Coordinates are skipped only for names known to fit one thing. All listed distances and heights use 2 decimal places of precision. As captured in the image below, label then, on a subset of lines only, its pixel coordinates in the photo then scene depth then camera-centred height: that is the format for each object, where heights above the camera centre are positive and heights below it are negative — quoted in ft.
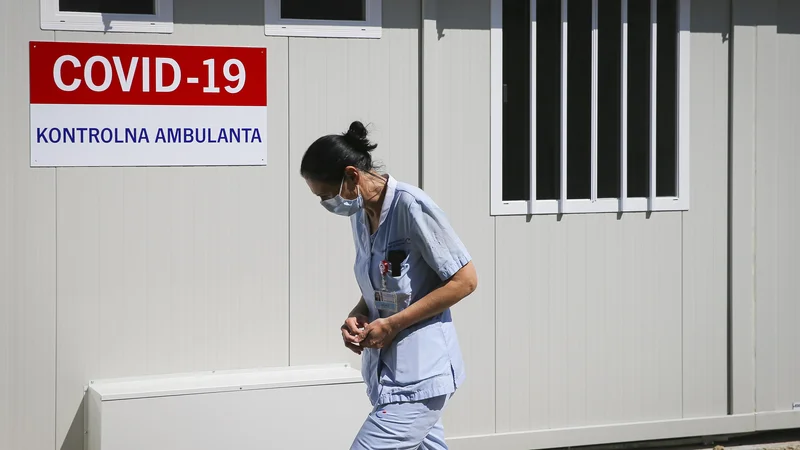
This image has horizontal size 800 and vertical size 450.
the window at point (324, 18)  40.09 +3.35
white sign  37.63 +1.62
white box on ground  36.42 -3.74
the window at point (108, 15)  37.45 +3.17
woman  25.77 -1.13
